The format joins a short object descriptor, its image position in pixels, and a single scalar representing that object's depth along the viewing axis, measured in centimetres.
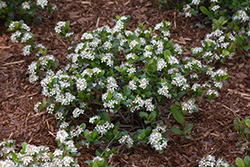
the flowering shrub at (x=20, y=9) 401
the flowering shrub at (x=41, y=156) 243
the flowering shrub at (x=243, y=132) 300
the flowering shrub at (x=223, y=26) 373
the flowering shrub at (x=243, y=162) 270
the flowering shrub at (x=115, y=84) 294
